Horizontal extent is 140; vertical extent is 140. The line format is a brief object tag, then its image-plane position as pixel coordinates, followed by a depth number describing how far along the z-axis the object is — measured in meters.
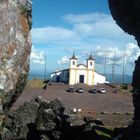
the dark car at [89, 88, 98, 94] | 33.75
